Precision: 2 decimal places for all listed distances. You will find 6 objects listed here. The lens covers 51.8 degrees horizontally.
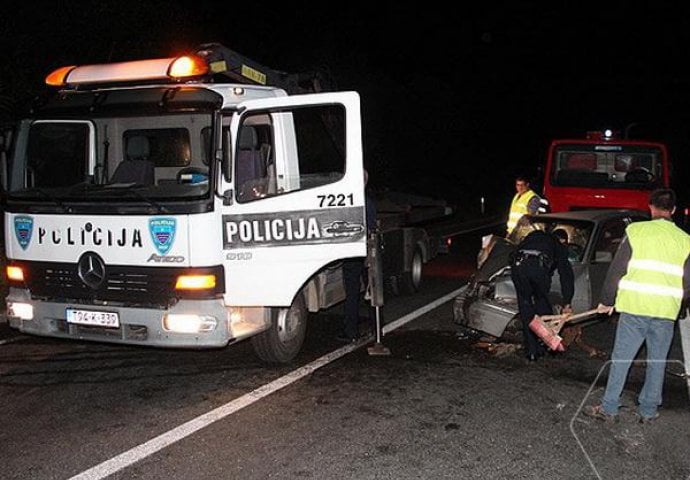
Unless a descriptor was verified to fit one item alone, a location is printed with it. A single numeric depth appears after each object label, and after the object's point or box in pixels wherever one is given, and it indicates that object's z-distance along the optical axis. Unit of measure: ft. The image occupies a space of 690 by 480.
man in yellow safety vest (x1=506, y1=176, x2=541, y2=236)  31.30
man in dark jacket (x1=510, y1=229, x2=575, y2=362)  21.30
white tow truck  18.39
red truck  39.01
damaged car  22.82
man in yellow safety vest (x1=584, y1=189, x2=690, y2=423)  15.98
